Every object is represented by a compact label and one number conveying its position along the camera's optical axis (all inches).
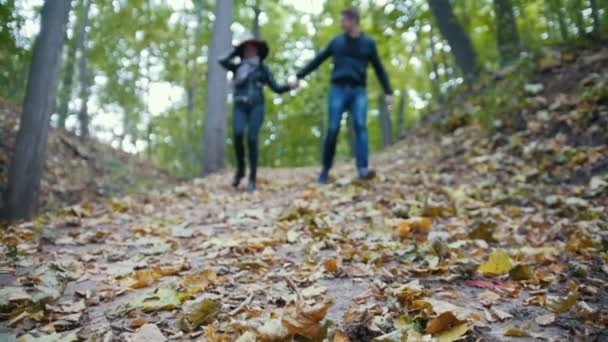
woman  229.1
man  223.3
